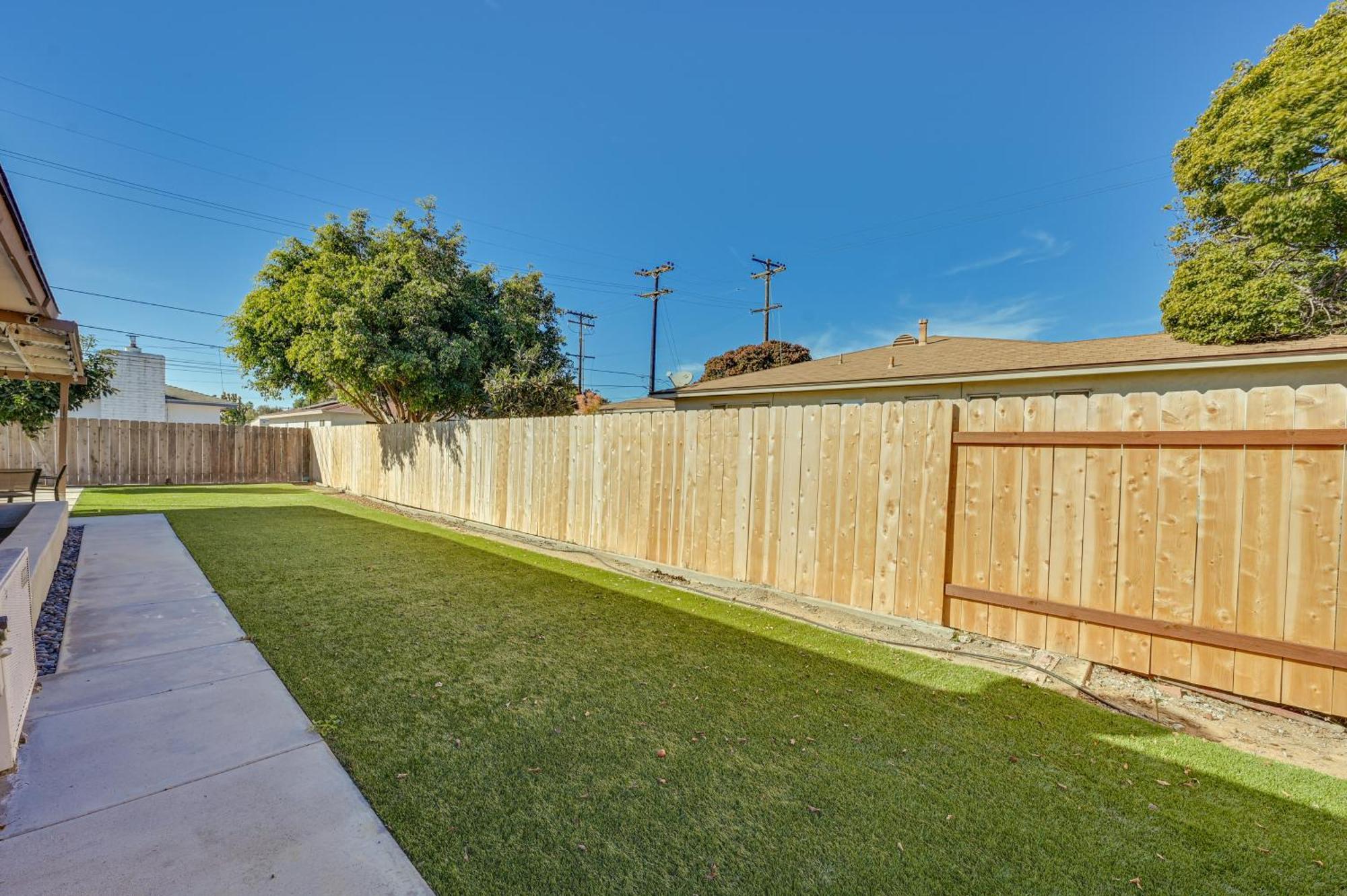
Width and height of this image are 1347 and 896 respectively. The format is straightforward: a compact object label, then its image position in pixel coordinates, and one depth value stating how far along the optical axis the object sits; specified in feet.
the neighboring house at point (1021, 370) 25.80
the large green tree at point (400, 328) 37.99
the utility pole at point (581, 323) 103.61
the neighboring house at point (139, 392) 90.84
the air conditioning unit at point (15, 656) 7.18
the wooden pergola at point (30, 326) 11.43
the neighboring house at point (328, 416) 83.87
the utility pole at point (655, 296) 85.35
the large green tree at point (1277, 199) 39.42
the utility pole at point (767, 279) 90.43
